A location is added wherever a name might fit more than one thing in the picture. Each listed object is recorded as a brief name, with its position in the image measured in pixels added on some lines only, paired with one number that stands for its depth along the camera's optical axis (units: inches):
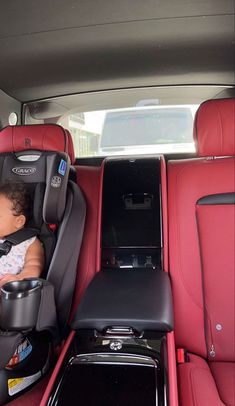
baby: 63.2
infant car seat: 53.4
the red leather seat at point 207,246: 64.2
